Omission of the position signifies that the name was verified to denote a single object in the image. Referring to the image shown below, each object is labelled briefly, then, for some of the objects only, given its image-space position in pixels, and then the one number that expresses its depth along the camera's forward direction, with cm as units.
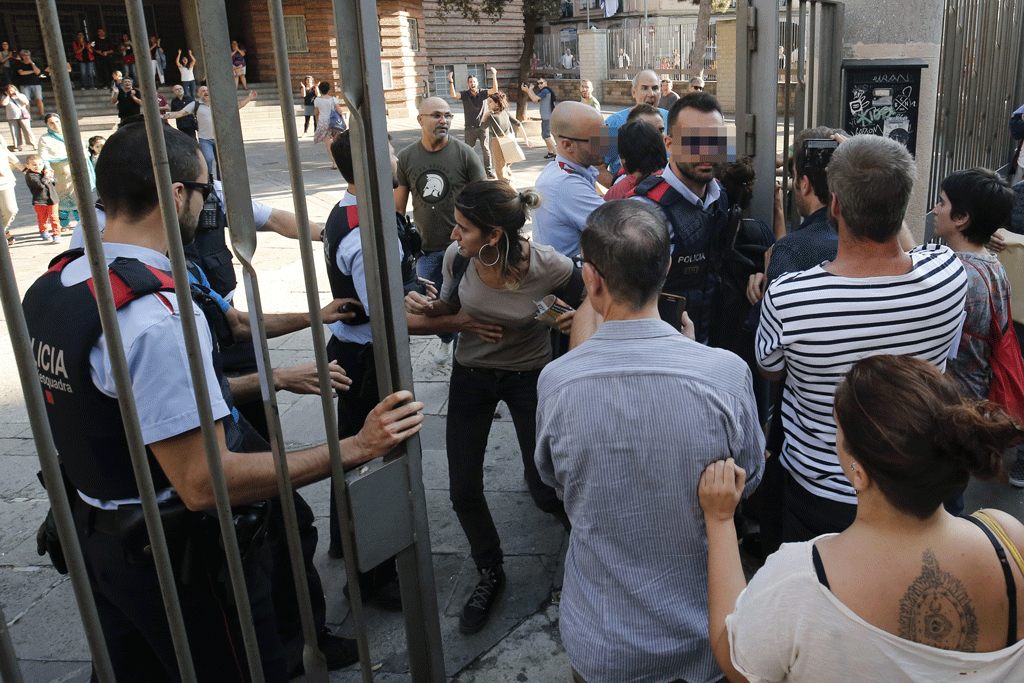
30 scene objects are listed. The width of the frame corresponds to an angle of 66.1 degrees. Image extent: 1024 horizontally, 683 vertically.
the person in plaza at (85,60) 2575
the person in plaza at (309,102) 2294
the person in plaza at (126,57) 2632
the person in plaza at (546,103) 1609
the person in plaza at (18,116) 1905
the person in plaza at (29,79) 2258
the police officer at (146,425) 184
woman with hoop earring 306
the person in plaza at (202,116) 1325
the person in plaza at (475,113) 1438
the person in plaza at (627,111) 486
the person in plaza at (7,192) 998
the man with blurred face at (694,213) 321
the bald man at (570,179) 392
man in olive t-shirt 595
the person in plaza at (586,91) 1370
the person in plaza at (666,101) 889
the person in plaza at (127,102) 1666
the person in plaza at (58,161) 1129
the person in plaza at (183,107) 1474
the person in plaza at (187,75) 2316
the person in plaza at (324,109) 1670
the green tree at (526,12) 2559
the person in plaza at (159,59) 2512
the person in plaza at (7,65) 2297
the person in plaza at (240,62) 2488
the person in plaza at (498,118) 1395
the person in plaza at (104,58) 2653
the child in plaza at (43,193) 1059
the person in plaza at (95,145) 962
